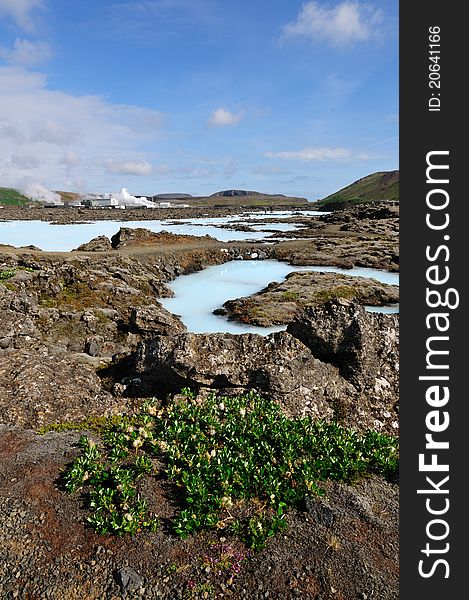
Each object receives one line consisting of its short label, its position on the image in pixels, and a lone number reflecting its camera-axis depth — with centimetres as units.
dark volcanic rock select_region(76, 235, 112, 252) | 5684
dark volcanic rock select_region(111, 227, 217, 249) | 6347
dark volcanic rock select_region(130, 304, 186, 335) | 2230
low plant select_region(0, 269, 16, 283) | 2711
